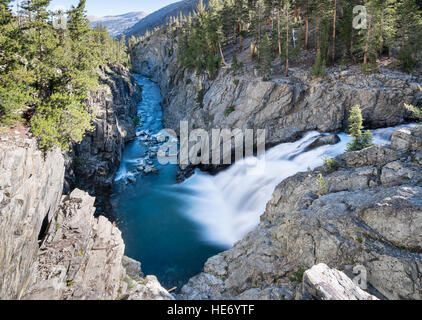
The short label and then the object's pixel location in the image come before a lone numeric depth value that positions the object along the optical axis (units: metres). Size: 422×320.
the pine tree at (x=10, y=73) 14.00
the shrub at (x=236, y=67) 40.31
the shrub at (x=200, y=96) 46.55
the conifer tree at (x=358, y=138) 18.47
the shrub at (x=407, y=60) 28.09
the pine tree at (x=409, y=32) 28.17
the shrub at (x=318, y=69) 31.38
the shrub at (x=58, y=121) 14.93
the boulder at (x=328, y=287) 9.30
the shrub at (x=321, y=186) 16.30
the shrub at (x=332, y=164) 18.09
